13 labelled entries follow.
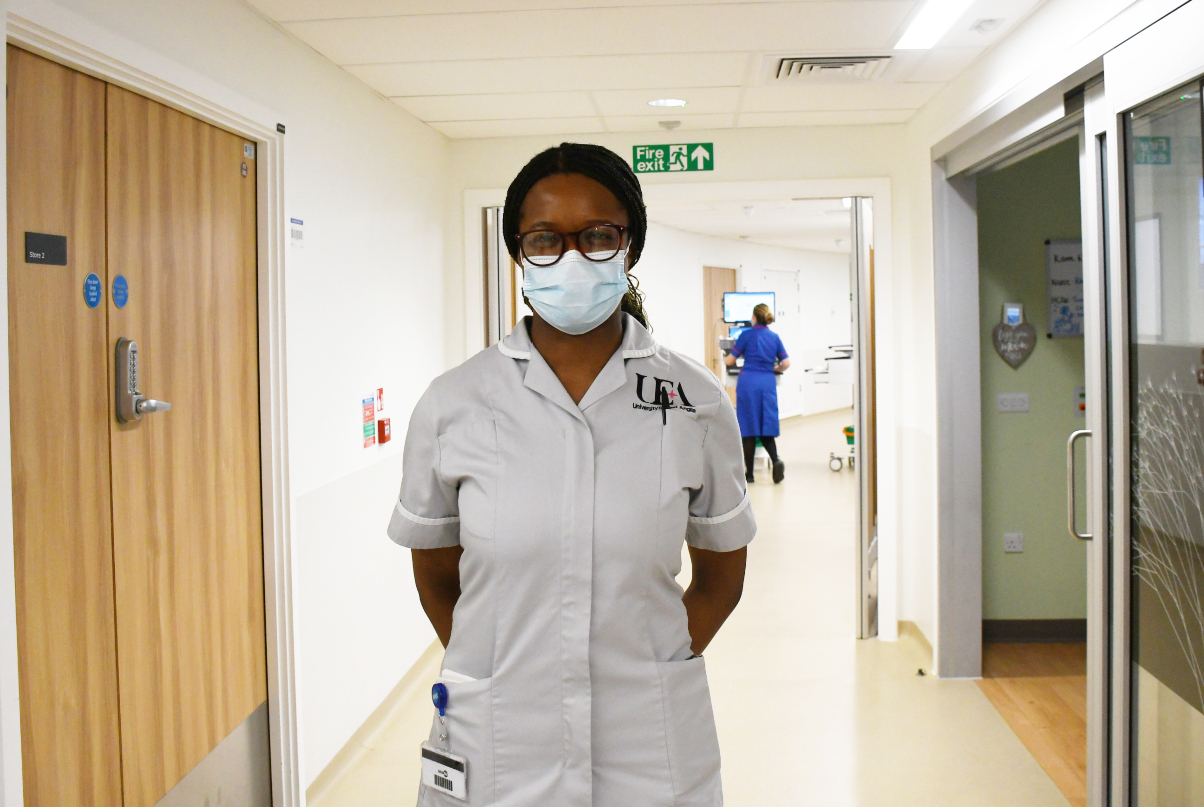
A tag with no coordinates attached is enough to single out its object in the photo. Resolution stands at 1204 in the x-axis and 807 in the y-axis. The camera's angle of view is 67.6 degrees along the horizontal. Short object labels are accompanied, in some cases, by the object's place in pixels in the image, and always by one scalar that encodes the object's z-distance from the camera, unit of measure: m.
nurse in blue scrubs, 7.91
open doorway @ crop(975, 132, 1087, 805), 3.94
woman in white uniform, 1.22
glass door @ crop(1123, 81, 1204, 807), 1.93
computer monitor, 10.67
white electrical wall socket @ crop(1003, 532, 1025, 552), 4.08
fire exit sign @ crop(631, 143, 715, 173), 4.24
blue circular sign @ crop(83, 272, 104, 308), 1.86
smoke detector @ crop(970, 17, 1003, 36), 2.75
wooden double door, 1.72
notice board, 3.93
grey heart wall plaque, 3.94
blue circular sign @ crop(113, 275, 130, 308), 1.95
